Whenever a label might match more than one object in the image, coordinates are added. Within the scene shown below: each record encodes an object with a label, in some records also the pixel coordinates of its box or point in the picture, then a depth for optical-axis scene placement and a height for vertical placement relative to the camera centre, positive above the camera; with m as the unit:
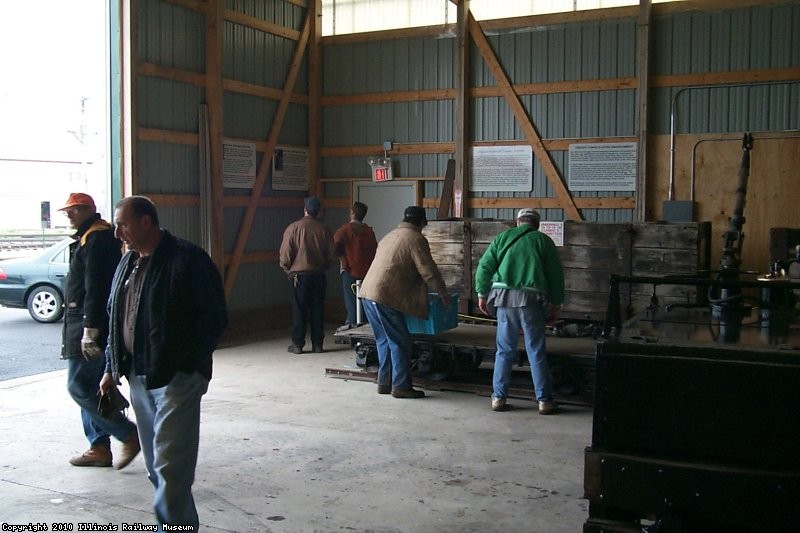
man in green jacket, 7.90 -0.70
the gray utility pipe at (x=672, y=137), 11.83 +1.13
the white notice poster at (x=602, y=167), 12.14 +0.73
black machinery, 3.39 -0.90
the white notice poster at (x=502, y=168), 12.84 +0.73
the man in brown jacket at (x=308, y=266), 11.41 -0.69
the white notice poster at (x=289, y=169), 13.74 +0.74
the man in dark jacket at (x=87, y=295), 5.73 -0.56
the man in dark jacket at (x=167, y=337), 4.25 -0.64
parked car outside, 13.64 -1.16
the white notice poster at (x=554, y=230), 10.87 -0.17
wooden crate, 10.20 -0.47
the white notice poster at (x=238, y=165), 12.62 +0.74
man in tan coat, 8.46 -0.72
